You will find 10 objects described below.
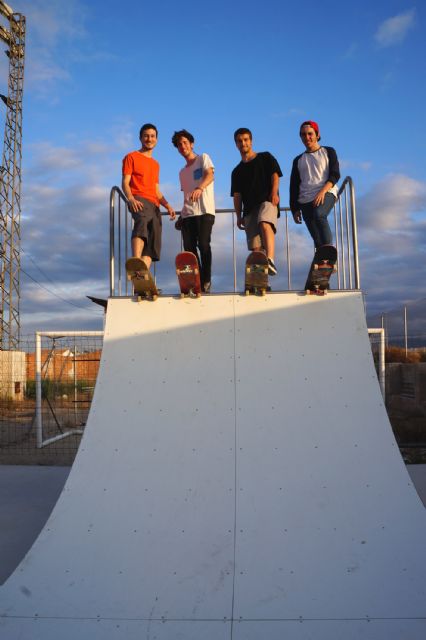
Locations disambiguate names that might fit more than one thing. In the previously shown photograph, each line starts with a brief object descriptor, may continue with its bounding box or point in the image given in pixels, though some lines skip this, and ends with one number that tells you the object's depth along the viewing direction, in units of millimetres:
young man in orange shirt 4348
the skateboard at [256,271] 3764
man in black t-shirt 4285
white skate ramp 2309
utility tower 26781
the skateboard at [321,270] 3699
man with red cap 4312
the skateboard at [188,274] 3832
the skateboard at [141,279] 3717
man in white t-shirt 4387
